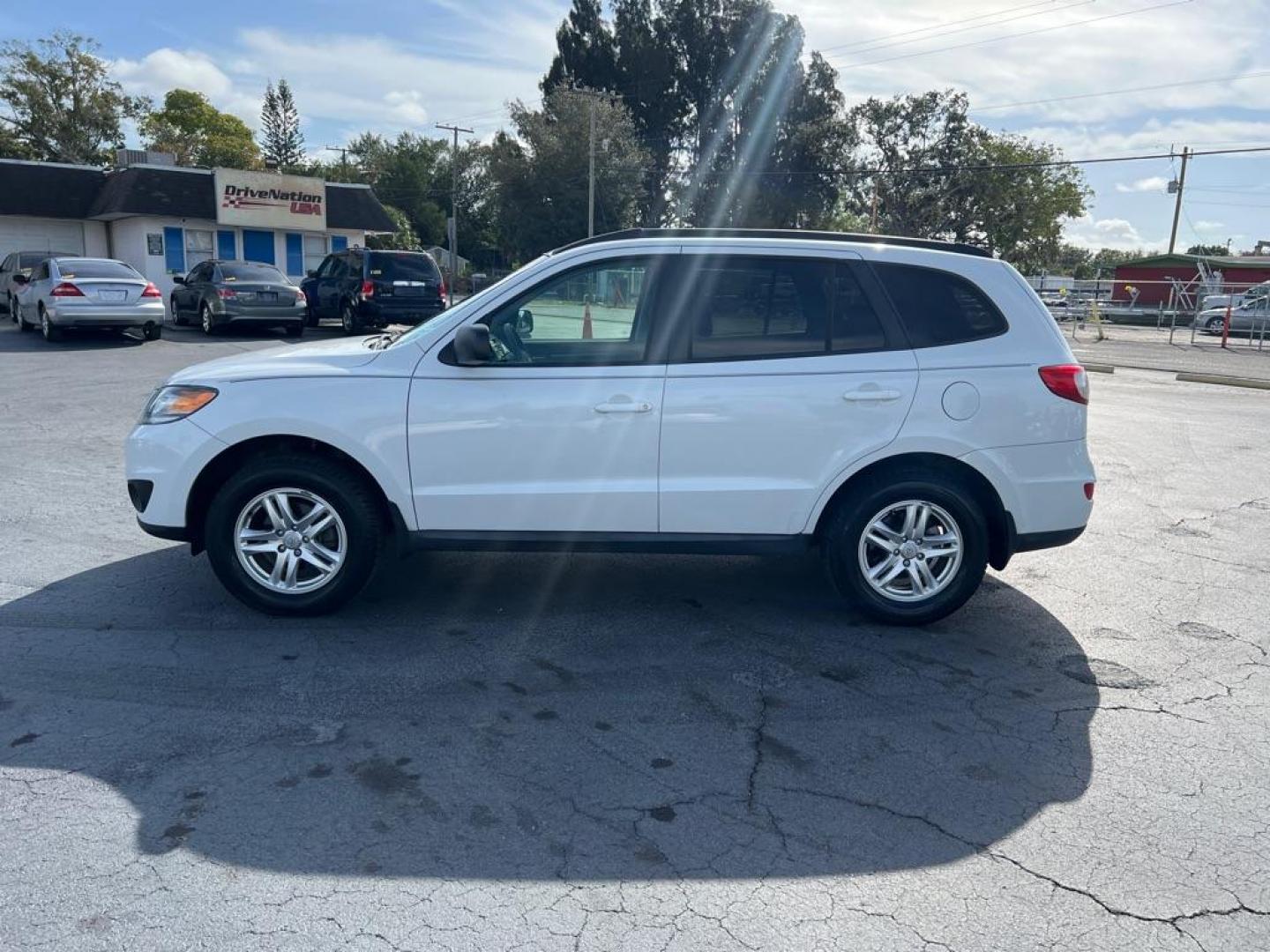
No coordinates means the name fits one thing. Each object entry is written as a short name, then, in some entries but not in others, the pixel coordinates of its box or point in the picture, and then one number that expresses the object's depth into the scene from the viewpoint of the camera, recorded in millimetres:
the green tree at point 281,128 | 76250
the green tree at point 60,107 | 55469
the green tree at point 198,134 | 64188
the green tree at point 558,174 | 45375
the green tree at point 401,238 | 58556
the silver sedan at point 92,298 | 17922
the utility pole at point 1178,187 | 56469
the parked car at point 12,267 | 22762
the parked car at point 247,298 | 20391
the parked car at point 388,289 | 20562
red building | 53000
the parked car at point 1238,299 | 34188
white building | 30031
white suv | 4746
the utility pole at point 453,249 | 41000
